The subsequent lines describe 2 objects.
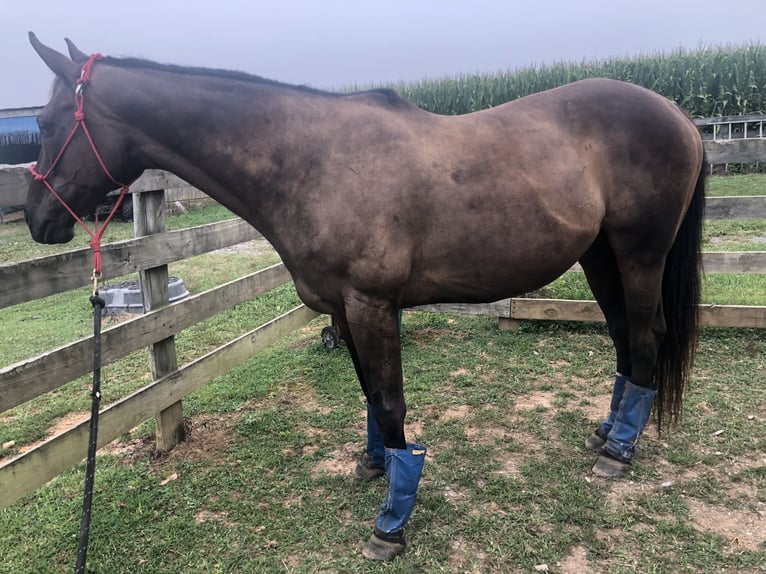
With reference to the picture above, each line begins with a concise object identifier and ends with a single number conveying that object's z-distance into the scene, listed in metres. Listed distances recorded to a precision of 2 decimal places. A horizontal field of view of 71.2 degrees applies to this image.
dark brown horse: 2.11
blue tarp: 12.90
